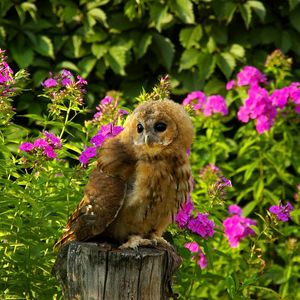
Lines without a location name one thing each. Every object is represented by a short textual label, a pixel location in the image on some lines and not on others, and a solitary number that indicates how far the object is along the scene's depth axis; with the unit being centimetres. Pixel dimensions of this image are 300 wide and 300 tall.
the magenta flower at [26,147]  876
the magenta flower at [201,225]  892
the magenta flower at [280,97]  1295
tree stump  687
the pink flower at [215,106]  1323
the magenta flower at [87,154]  887
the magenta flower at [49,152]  873
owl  721
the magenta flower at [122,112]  977
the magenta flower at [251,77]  1353
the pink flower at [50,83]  943
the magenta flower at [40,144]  871
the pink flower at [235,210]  1266
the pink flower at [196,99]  1337
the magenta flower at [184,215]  880
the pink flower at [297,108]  1327
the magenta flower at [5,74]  897
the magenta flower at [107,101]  1017
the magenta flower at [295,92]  1296
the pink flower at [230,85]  1415
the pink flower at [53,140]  881
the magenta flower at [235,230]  1211
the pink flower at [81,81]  932
